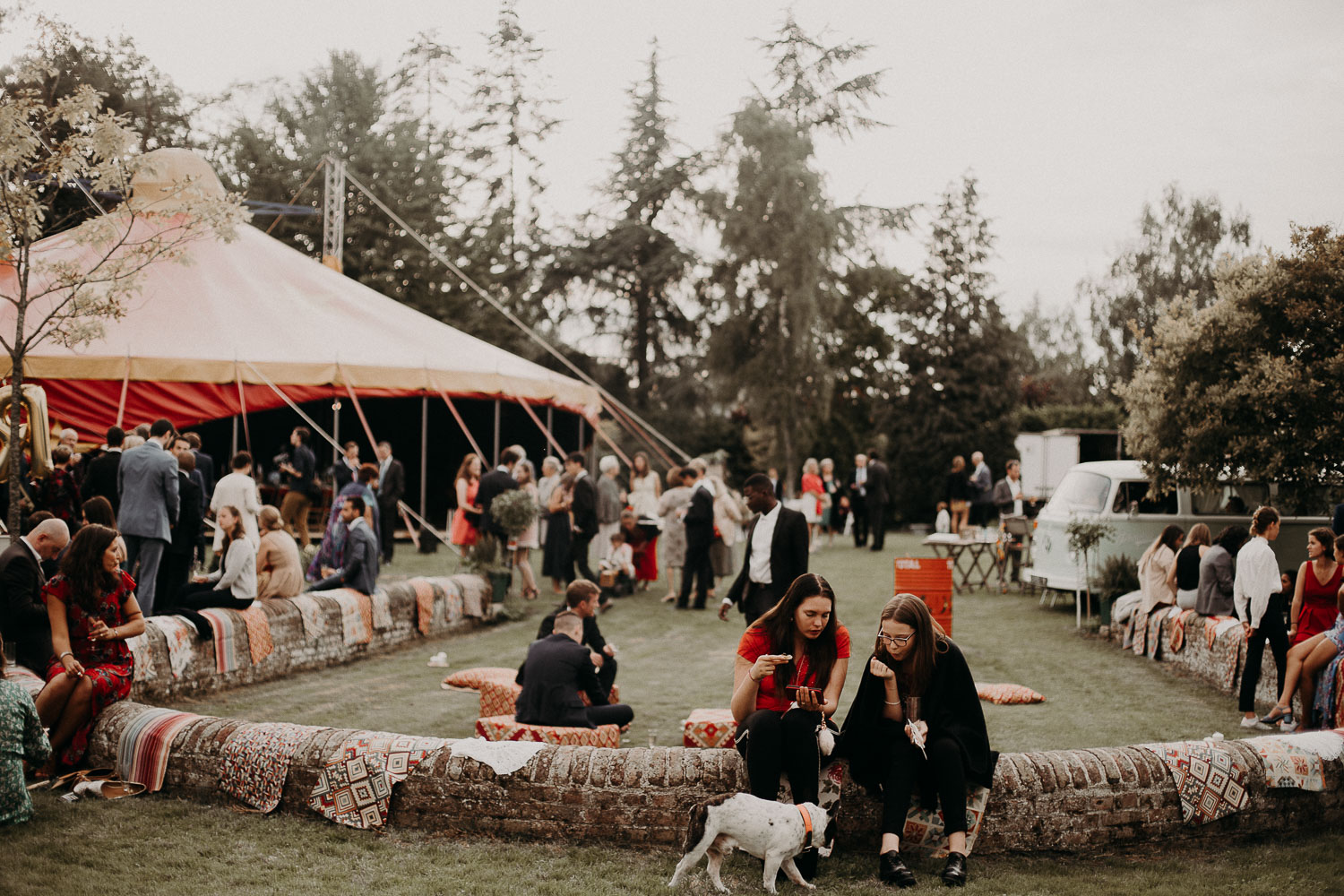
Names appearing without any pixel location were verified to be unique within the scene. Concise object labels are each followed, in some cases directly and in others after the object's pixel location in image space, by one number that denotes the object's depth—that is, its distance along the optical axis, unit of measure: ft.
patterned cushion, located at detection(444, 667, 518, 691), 27.40
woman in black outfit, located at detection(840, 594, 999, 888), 15.66
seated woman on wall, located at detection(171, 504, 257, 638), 27.84
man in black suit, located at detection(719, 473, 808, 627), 24.93
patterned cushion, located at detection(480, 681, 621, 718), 24.31
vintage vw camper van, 38.27
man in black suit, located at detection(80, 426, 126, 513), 31.42
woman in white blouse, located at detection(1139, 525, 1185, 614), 33.19
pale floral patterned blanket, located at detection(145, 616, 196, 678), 25.23
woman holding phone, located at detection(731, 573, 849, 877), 15.67
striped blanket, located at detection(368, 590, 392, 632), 33.65
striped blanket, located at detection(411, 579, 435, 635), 36.04
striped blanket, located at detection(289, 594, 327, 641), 30.40
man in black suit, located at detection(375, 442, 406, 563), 49.32
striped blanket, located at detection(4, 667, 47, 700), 19.71
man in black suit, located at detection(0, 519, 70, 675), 20.51
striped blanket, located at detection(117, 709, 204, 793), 18.29
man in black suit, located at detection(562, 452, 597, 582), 44.21
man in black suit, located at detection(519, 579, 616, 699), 23.84
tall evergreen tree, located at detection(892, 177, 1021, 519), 102.27
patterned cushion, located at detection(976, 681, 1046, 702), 27.96
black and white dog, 14.39
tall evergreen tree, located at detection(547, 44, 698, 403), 106.93
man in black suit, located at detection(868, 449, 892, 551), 62.54
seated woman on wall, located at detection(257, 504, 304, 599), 30.07
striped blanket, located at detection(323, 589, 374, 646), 32.01
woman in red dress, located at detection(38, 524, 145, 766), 18.97
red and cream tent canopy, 48.67
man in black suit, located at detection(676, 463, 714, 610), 42.19
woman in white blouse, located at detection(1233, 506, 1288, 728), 25.79
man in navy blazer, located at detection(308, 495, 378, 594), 32.50
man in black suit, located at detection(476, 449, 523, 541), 45.24
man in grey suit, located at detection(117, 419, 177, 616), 29.09
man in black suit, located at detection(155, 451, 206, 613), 30.86
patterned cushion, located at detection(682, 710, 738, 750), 21.67
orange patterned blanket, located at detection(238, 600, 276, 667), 28.07
